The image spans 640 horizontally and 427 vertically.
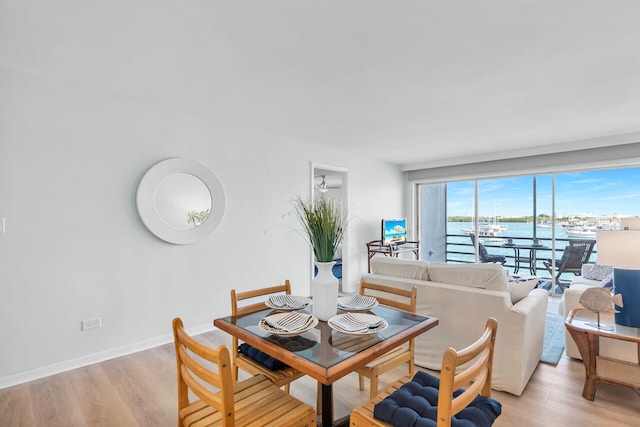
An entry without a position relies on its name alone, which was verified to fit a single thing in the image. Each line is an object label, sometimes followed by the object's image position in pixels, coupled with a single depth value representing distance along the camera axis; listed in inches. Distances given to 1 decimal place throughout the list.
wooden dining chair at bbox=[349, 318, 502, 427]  41.8
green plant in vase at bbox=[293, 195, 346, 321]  68.1
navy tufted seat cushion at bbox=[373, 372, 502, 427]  48.4
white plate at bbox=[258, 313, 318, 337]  59.9
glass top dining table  50.0
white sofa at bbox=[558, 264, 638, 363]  96.3
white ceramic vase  69.4
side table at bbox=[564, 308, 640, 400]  83.9
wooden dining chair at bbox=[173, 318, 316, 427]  44.3
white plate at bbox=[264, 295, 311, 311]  75.4
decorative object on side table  85.6
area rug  112.8
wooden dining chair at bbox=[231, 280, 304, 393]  67.8
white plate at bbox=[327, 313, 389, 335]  59.9
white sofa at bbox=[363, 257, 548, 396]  89.3
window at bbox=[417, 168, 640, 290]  191.0
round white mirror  122.0
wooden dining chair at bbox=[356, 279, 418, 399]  70.6
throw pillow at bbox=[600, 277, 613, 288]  123.8
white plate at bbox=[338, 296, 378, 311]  74.3
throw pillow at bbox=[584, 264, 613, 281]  147.8
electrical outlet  109.2
